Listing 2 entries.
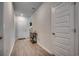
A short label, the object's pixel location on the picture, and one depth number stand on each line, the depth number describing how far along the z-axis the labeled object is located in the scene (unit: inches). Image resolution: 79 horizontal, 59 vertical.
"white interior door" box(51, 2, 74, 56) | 49.5
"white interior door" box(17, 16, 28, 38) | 192.7
